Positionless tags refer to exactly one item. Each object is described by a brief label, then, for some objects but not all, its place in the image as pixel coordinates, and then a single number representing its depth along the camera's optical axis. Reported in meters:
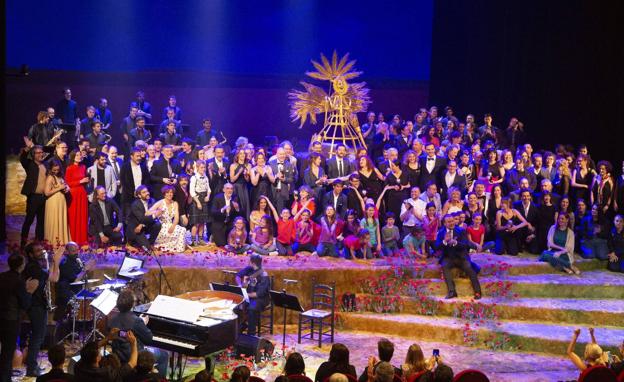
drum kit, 8.21
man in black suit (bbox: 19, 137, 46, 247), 10.02
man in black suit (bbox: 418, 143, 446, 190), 11.72
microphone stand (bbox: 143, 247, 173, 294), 9.55
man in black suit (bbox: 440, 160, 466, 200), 11.55
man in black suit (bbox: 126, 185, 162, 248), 10.34
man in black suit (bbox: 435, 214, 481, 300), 10.24
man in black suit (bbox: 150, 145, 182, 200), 10.83
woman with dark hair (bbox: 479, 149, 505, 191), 11.84
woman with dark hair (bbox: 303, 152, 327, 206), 11.27
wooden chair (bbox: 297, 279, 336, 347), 9.22
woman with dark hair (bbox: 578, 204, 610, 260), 11.34
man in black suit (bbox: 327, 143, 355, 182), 11.55
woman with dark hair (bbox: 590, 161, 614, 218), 11.70
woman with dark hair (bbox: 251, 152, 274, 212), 11.05
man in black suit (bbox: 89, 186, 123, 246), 10.26
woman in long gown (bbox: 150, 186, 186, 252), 10.46
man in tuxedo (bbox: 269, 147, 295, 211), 11.13
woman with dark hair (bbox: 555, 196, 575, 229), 11.25
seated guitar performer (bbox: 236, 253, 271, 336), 9.25
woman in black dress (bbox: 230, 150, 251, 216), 11.04
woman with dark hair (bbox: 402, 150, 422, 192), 11.68
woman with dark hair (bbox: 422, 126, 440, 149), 13.24
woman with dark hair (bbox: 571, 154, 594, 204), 11.94
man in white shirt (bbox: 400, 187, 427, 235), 11.14
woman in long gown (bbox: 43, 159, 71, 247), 9.92
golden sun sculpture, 13.09
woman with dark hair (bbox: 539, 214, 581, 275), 10.98
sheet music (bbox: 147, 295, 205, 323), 7.00
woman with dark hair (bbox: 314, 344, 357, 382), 6.18
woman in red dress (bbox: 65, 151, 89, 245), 10.12
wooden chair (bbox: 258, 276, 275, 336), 9.55
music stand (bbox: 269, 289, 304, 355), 8.59
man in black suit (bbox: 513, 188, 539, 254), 11.42
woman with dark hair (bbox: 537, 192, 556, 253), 11.46
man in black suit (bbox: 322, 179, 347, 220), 11.07
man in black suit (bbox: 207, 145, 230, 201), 11.06
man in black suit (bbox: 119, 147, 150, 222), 10.71
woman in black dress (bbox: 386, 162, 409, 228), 11.43
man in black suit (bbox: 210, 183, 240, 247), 10.82
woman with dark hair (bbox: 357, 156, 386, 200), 11.40
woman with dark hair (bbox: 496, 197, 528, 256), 11.36
